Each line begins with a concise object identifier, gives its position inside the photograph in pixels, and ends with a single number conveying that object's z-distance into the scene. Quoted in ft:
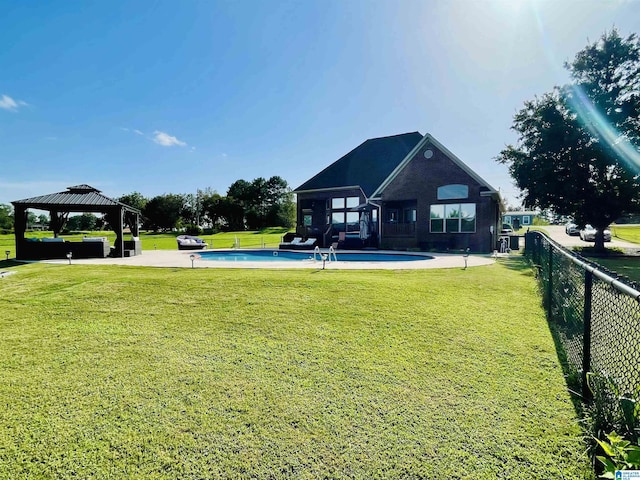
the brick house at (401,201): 65.31
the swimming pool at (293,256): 58.13
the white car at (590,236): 97.94
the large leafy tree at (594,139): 65.00
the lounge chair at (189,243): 81.82
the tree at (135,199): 245.04
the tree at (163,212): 224.53
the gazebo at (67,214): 56.65
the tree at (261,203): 217.77
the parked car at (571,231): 134.79
